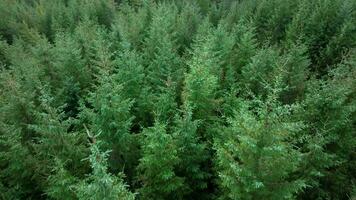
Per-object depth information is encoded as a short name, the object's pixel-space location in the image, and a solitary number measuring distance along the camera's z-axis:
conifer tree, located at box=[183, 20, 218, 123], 12.91
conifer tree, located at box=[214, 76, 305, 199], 8.90
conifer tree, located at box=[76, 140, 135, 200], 7.09
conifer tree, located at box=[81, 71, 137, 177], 12.16
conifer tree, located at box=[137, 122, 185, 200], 10.83
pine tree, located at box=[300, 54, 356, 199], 12.40
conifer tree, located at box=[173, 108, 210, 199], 11.43
